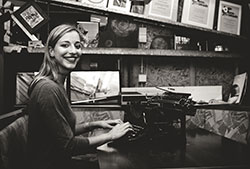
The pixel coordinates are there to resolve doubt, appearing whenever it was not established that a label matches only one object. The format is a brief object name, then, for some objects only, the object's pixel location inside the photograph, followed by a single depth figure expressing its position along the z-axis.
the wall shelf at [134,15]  2.79
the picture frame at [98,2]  2.80
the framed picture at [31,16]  2.63
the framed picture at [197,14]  2.98
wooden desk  1.20
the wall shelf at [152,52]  2.76
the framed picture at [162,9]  2.89
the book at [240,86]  2.91
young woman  1.40
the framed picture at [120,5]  2.84
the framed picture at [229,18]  3.05
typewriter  1.63
